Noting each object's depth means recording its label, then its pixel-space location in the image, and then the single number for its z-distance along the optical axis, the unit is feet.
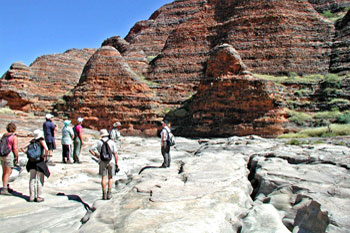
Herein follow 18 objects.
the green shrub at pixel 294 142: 41.01
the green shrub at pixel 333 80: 67.81
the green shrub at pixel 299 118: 62.23
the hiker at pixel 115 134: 35.20
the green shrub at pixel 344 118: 58.18
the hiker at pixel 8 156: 20.47
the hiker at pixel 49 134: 29.07
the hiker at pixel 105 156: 19.80
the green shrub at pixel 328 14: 103.98
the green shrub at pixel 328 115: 61.00
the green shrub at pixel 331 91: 66.08
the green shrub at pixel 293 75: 80.74
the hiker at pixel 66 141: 31.31
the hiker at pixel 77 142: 32.35
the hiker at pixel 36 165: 19.51
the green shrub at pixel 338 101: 63.40
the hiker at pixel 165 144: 26.09
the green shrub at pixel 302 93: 70.39
